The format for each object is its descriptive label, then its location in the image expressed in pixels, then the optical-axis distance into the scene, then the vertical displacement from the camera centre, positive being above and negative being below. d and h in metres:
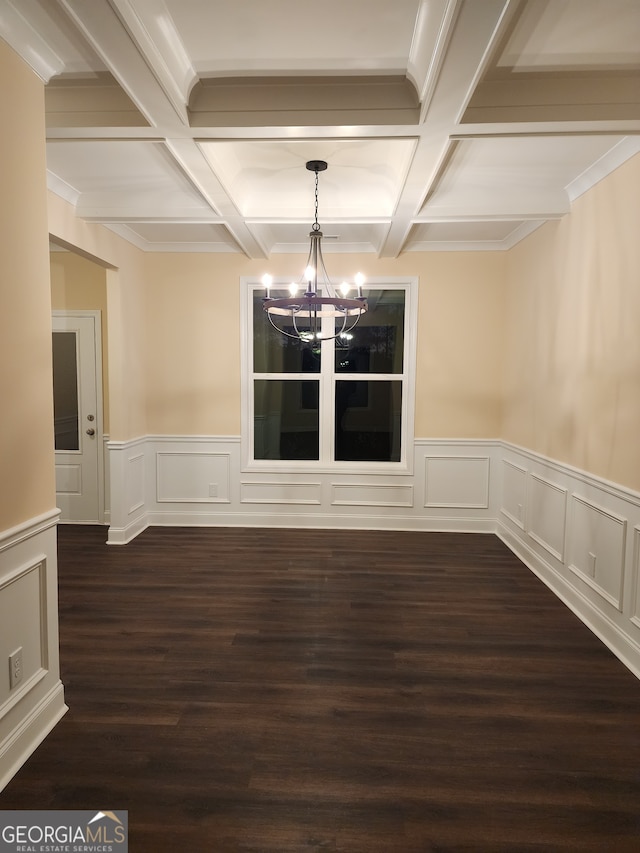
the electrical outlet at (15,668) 2.02 -1.12
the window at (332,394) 5.23 -0.07
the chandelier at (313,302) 2.90 +0.50
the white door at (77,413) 5.14 -0.29
